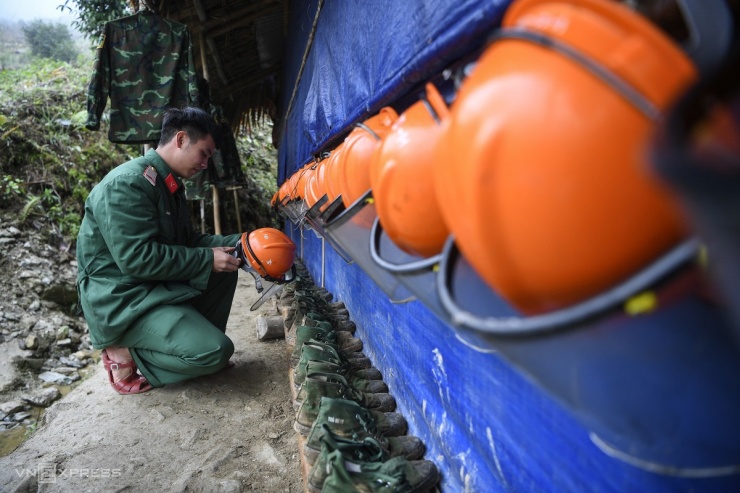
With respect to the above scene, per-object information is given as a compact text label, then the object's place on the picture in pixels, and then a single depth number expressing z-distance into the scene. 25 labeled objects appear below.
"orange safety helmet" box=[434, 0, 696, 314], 0.39
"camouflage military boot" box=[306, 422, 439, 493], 1.36
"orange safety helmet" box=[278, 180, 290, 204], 3.53
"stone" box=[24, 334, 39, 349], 3.86
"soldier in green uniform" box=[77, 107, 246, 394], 2.62
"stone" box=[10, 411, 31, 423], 3.00
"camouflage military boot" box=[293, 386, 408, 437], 1.83
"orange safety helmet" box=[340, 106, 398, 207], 1.00
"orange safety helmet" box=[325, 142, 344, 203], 1.18
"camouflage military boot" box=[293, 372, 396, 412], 1.96
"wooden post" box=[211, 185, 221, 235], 5.83
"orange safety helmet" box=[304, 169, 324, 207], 1.61
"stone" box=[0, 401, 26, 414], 3.02
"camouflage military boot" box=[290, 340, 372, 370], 2.31
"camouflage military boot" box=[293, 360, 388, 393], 2.16
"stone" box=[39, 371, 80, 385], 3.61
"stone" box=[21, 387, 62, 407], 3.22
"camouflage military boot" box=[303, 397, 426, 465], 1.62
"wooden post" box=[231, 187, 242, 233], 8.25
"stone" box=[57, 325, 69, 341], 4.15
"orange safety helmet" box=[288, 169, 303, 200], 2.84
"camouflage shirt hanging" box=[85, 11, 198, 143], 4.03
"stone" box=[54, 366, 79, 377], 3.75
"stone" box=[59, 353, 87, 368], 3.88
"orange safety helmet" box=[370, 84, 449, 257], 0.70
